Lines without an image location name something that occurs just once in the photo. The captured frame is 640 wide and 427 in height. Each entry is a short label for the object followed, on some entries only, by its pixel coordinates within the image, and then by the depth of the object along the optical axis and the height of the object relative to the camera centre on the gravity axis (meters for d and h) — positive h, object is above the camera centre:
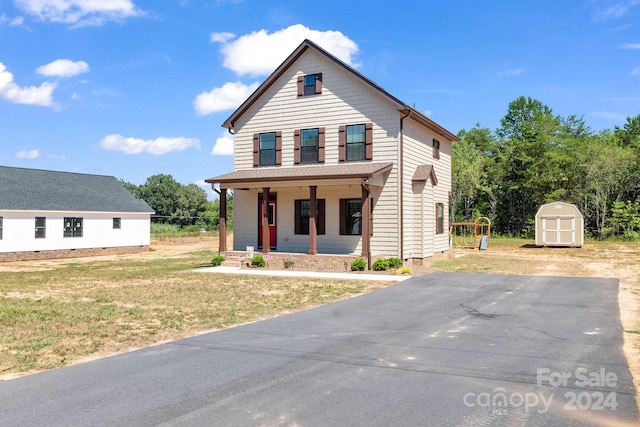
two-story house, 19.05 +2.24
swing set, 30.75 -1.42
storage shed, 30.52 -0.37
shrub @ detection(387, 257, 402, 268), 17.86 -1.61
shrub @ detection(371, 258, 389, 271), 17.73 -1.70
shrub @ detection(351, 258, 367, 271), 17.78 -1.71
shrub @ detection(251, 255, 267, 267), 19.44 -1.73
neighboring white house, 28.00 +0.19
